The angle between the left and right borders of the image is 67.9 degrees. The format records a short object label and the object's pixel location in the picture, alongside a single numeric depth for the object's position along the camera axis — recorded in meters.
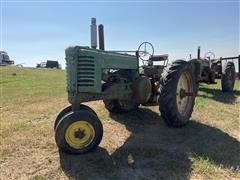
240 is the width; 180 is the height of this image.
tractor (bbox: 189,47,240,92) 6.94
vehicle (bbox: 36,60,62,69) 31.07
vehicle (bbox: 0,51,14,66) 32.11
